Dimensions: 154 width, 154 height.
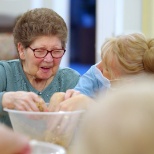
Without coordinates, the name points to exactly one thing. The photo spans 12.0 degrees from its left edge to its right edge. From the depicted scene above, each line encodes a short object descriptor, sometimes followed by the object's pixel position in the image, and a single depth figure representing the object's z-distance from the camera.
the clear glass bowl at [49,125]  2.00
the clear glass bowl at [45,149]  1.56
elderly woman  2.43
